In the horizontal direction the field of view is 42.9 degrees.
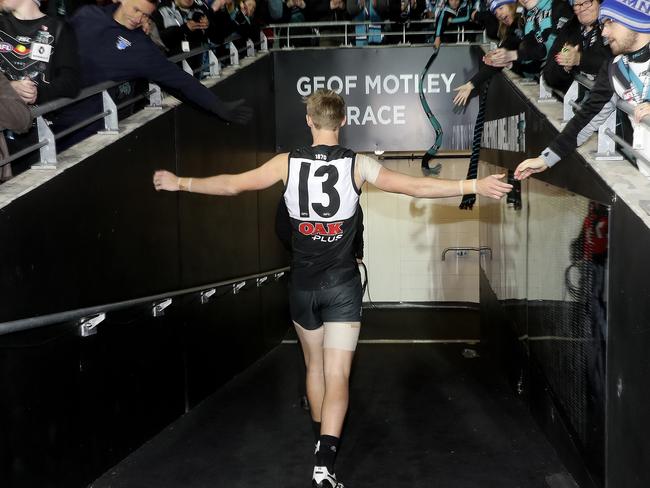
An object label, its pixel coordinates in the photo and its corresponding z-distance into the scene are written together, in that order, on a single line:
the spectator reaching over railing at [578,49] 4.36
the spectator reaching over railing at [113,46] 4.42
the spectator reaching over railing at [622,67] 3.14
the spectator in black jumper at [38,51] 3.87
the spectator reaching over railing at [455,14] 8.41
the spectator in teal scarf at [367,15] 8.89
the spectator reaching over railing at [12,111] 3.28
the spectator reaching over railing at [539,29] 5.27
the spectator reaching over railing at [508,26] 6.18
